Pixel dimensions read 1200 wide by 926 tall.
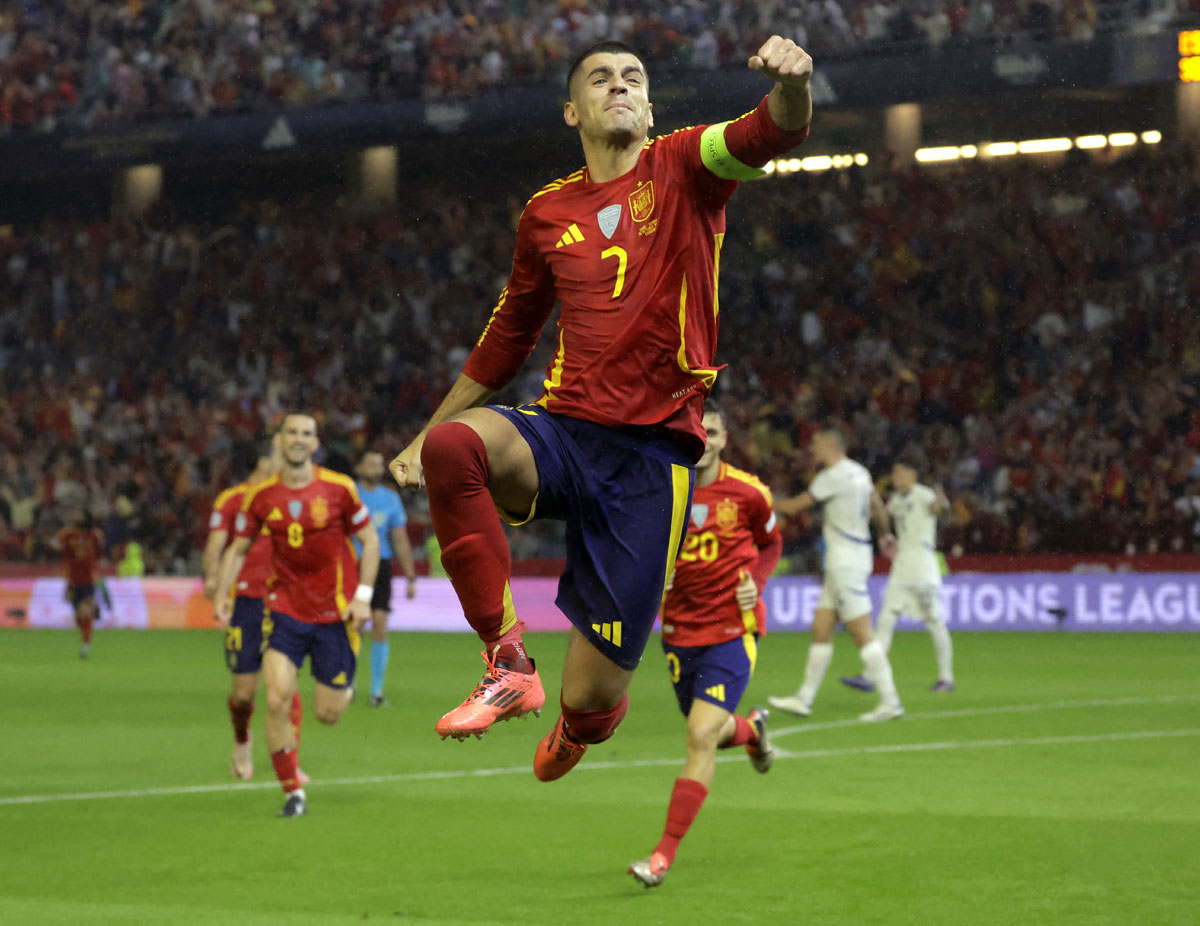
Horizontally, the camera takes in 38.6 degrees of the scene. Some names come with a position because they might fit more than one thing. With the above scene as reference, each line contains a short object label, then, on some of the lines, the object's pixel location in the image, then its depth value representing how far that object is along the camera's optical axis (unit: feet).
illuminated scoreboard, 72.74
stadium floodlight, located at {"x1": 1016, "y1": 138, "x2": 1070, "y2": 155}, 88.84
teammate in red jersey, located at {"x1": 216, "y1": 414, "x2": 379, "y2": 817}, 33.47
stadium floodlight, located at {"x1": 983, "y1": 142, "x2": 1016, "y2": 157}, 90.02
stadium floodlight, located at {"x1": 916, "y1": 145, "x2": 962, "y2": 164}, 90.74
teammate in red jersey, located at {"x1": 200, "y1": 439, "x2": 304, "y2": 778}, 36.52
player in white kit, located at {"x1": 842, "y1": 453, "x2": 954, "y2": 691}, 50.65
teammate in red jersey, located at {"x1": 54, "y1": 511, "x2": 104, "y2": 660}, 70.13
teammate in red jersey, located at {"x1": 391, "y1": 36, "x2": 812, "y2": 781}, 14.80
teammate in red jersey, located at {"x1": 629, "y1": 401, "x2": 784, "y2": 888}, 27.35
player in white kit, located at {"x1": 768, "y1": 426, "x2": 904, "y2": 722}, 45.42
